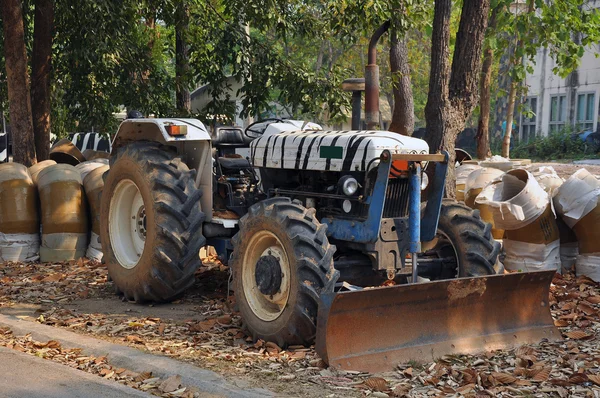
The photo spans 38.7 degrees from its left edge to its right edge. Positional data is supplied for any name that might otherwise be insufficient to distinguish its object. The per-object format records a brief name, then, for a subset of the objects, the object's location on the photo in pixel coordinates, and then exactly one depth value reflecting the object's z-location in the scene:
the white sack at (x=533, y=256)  9.14
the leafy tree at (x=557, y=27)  13.59
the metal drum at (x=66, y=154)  14.09
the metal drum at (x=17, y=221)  10.27
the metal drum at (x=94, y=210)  10.34
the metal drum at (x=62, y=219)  10.28
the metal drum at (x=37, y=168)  10.85
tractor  6.10
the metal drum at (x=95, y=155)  14.52
